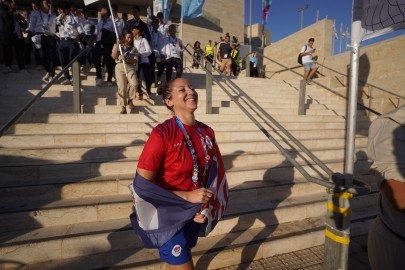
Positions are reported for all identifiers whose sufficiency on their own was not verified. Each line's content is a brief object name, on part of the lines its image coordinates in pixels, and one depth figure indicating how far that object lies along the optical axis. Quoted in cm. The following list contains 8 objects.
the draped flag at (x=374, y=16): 169
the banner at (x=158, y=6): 1374
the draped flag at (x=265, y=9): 2012
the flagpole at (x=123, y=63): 511
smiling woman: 158
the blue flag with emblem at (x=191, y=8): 1487
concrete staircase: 249
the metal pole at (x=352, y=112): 159
